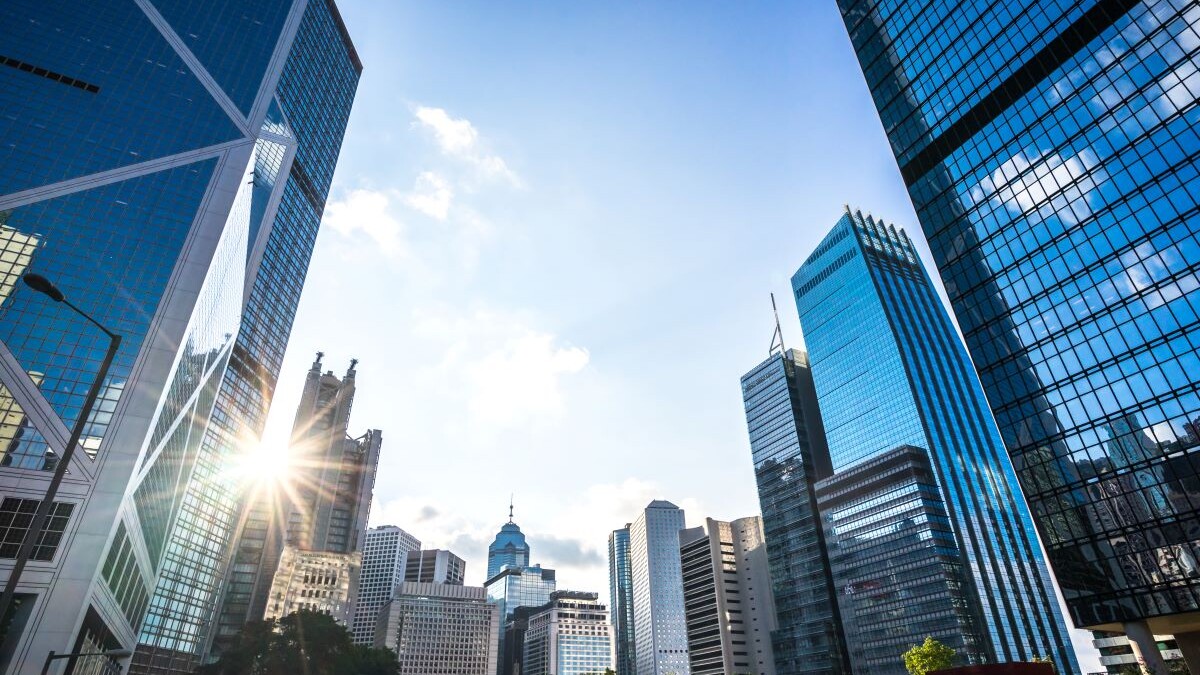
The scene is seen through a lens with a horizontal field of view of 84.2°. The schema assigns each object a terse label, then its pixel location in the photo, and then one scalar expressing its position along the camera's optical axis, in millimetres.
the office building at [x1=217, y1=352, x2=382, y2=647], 149250
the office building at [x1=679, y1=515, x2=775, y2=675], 160125
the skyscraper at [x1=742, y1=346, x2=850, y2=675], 134500
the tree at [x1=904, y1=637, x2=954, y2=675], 70125
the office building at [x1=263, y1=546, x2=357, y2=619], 144625
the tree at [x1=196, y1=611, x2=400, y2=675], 57000
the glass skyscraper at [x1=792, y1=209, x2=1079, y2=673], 115438
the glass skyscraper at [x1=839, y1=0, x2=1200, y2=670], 45188
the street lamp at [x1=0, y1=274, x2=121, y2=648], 17084
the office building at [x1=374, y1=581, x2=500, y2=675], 187000
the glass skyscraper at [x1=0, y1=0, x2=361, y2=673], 55156
